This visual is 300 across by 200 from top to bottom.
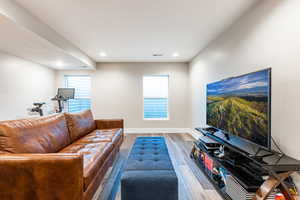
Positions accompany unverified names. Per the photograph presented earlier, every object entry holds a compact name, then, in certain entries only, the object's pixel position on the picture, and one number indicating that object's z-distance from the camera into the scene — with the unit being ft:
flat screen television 4.96
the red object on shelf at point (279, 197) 4.78
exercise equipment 14.87
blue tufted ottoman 4.95
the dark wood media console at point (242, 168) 4.19
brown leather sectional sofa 4.18
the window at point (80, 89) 17.79
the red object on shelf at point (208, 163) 7.07
